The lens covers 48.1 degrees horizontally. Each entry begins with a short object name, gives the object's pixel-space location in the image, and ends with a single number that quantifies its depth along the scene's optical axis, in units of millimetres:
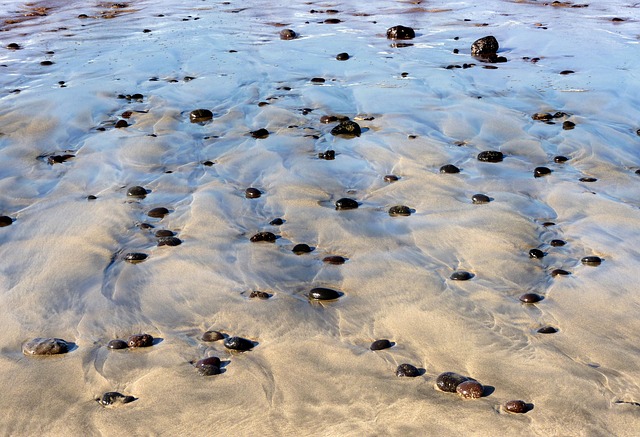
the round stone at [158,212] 5613
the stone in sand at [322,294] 4432
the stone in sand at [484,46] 10867
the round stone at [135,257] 4922
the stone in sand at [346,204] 5664
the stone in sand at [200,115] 7883
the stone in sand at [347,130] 7418
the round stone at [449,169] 6379
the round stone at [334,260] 4864
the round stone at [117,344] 3971
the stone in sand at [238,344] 3949
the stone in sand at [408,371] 3697
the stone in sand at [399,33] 12008
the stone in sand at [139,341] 3984
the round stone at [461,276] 4633
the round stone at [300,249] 5004
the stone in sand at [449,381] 3561
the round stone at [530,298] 4359
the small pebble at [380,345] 3941
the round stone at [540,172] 6311
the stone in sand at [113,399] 3533
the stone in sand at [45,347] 3930
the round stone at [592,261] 4793
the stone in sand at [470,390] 3504
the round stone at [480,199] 5754
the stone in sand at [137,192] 5980
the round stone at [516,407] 3393
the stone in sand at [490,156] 6656
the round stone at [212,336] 4055
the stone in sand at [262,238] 5129
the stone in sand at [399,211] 5578
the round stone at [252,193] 5918
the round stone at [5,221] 5521
